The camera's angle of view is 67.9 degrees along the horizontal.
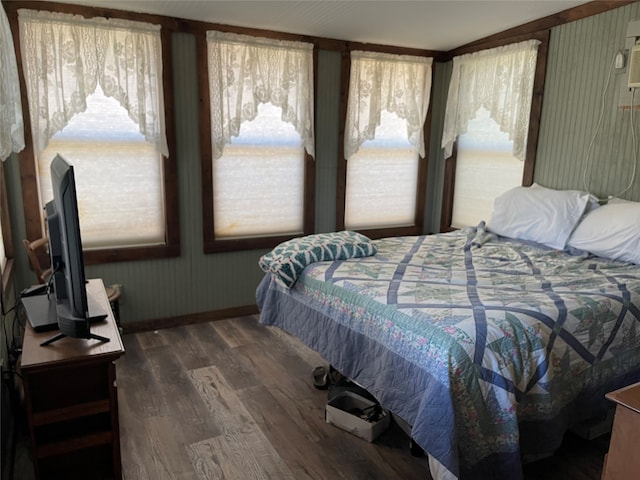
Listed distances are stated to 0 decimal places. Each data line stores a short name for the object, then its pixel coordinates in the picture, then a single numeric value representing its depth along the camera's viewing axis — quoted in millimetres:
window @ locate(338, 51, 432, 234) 4066
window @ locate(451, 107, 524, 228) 3916
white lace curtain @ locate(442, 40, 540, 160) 3590
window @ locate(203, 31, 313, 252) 3549
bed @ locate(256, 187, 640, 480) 1703
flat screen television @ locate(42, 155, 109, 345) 1514
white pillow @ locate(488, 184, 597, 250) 3072
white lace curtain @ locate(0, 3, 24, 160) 2162
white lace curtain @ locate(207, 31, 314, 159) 3500
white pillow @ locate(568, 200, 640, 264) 2693
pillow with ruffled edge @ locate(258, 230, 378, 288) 2635
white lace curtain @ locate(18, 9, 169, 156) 2953
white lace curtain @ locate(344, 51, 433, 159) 4035
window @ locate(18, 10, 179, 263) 2992
